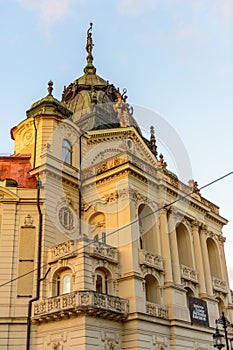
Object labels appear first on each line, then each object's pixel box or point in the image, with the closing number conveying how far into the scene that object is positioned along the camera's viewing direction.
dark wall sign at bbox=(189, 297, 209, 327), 31.72
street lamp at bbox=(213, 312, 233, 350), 22.23
